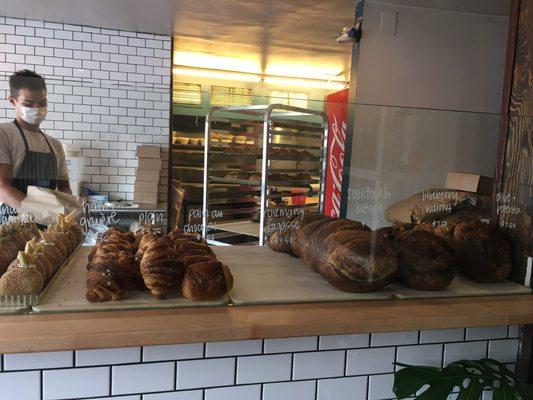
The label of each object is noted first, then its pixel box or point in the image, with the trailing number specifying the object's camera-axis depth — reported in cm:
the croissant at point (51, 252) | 95
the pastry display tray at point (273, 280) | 99
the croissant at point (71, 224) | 100
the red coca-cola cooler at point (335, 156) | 125
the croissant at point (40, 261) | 90
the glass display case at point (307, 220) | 94
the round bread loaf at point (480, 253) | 115
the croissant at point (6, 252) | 90
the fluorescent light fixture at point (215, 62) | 503
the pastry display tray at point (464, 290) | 107
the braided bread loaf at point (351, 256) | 100
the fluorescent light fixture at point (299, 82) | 530
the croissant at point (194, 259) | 97
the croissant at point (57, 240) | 98
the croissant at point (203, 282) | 92
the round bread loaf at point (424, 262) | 105
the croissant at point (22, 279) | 84
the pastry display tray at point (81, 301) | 87
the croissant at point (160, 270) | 90
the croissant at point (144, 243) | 97
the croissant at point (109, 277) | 88
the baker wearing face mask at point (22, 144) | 92
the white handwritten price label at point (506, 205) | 124
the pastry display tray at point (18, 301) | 84
